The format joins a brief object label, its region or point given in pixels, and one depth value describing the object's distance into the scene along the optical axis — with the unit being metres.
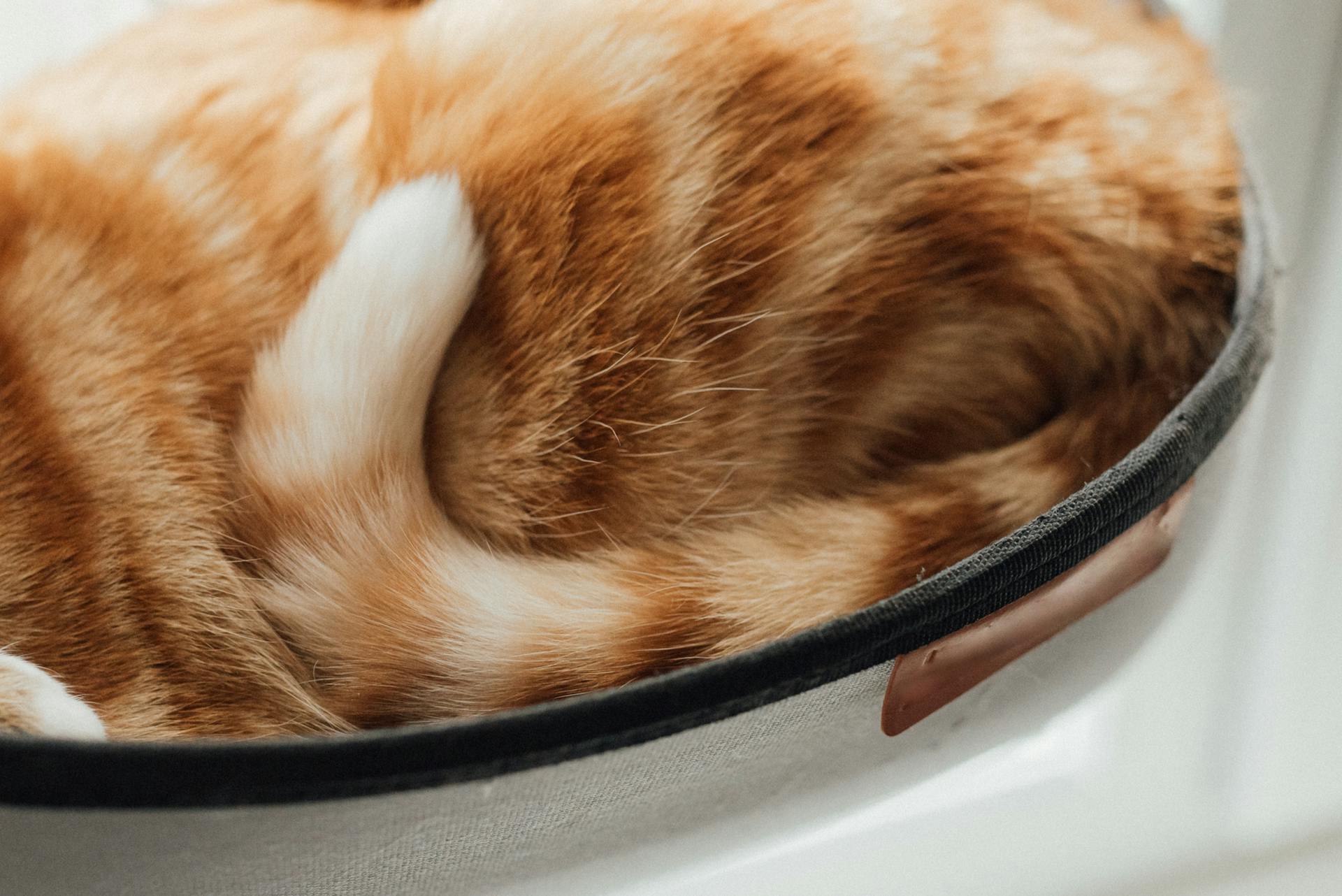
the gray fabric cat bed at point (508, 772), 0.34
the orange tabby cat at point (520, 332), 0.42
